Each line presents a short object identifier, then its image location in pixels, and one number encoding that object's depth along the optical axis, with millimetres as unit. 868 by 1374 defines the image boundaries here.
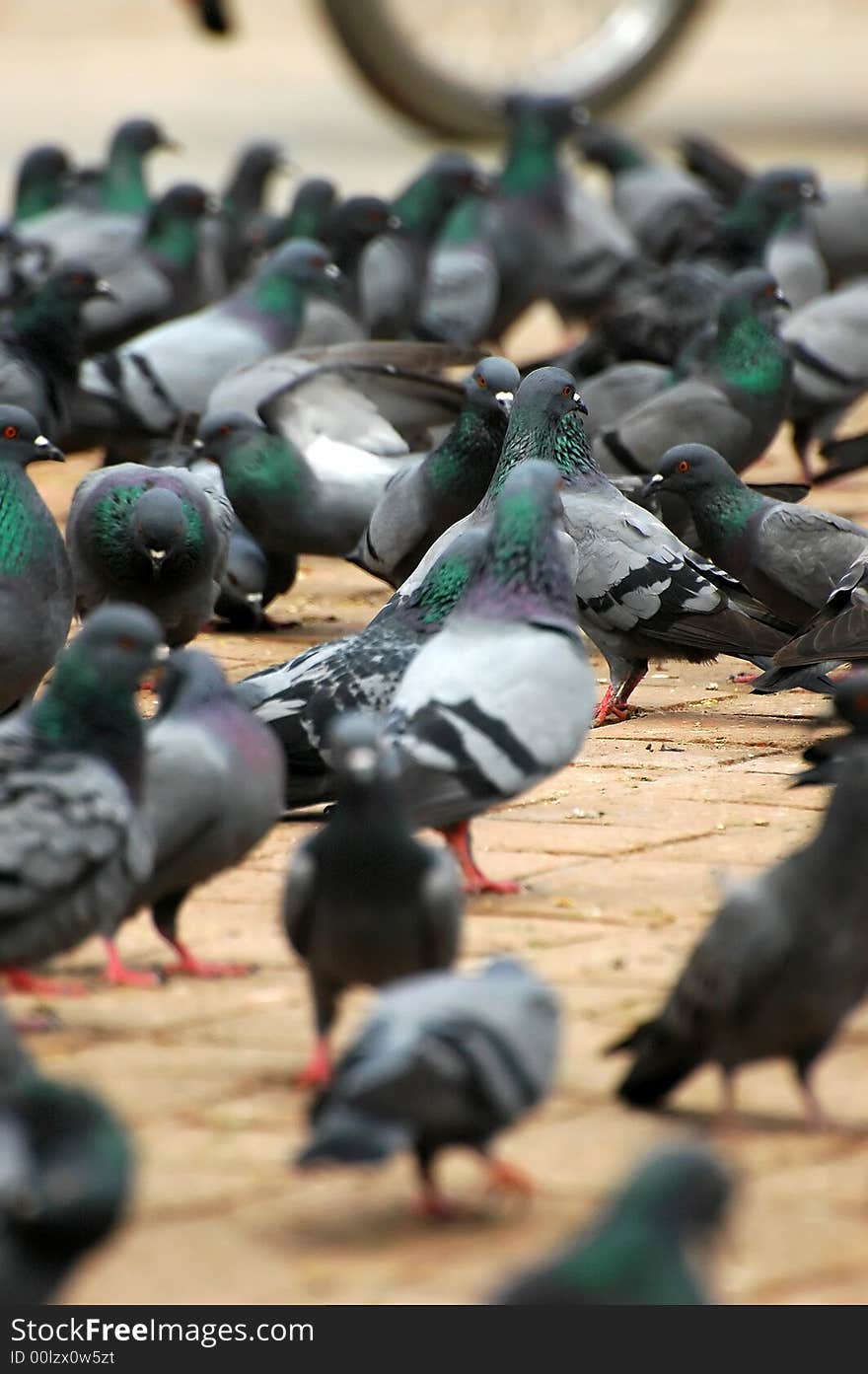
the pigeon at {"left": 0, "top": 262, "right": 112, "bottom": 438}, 17859
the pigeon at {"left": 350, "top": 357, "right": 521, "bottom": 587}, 14836
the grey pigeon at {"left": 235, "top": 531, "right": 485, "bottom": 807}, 11383
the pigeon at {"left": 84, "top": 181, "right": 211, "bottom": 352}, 22984
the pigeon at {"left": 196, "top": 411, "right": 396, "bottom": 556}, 15852
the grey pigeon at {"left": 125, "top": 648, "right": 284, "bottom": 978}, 8906
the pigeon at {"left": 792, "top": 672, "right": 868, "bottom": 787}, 8094
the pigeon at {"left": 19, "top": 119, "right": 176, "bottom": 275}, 25266
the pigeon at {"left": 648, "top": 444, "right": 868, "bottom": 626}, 14508
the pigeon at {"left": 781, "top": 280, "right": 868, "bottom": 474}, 19766
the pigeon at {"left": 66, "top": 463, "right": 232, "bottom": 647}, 13562
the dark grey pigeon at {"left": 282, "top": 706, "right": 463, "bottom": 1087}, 7734
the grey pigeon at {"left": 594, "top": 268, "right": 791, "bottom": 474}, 17141
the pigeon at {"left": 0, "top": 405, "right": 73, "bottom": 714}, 12344
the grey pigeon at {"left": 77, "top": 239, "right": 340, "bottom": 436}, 18703
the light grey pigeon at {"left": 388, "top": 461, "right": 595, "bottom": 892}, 9758
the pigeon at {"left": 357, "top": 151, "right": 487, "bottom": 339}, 22766
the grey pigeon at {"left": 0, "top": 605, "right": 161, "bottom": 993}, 8094
